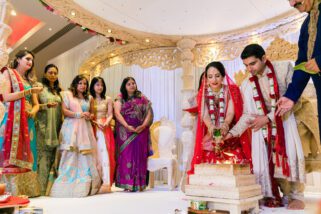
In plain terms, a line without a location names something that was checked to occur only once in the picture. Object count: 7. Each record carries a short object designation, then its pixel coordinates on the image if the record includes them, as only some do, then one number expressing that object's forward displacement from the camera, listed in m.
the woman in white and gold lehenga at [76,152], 3.45
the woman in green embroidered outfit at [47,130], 3.53
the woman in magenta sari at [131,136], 3.97
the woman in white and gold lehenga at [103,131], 3.87
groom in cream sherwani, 2.39
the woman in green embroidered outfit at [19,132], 2.96
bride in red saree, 2.74
